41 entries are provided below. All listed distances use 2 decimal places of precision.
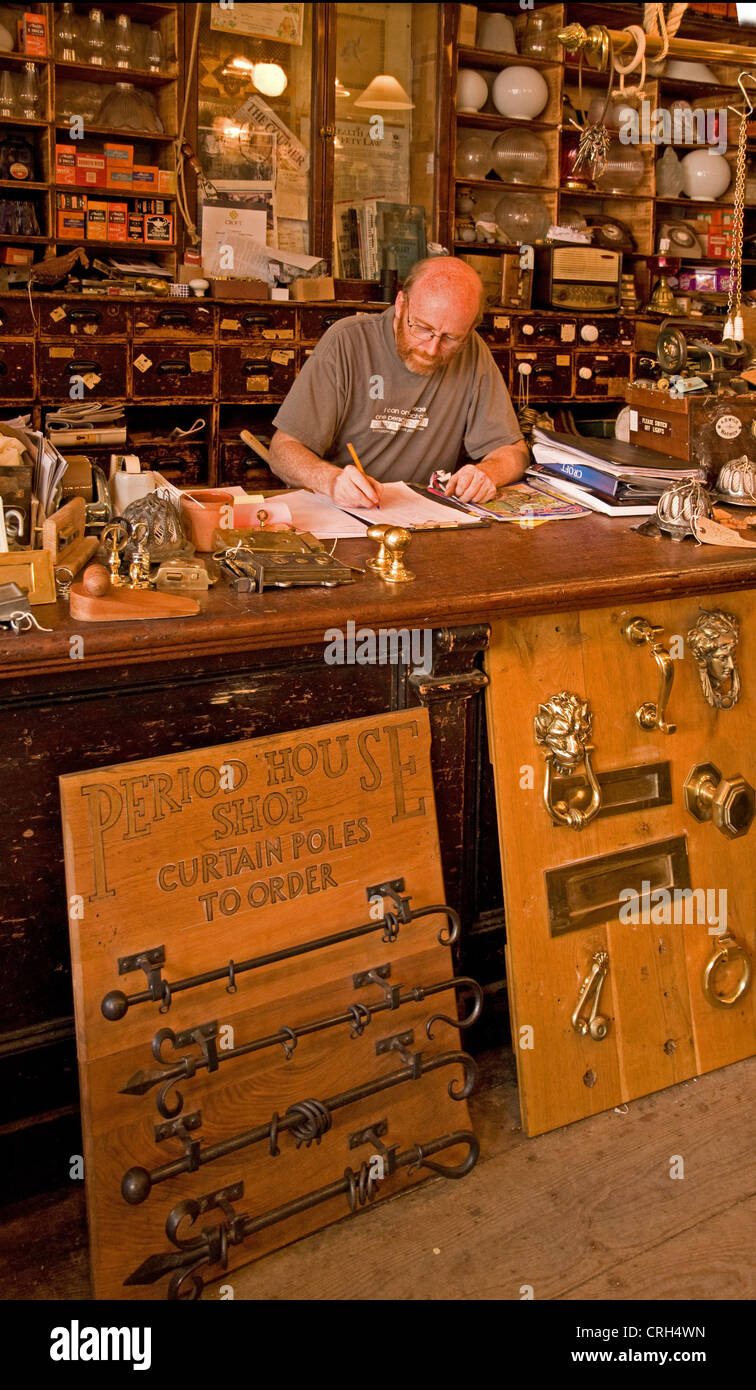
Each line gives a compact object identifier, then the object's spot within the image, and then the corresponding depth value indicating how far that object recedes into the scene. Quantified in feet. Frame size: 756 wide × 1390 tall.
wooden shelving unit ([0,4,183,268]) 13.33
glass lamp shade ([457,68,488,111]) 16.17
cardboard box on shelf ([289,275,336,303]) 14.38
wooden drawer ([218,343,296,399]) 14.06
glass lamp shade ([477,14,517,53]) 16.38
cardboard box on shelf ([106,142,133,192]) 13.92
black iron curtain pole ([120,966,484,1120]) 4.92
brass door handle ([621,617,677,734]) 6.55
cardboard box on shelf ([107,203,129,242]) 14.08
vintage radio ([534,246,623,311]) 16.25
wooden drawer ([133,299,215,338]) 13.38
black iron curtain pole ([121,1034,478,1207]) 4.82
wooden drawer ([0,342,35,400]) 12.64
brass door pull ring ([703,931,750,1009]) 6.95
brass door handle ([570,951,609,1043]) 6.40
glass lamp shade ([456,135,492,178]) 16.58
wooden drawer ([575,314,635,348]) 16.69
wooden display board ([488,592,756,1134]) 6.27
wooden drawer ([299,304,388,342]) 14.49
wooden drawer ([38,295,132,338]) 12.76
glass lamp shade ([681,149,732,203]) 18.26
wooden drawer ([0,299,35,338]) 12.48
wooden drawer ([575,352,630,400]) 16.94
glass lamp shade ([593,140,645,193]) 17.71
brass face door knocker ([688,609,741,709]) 6.67
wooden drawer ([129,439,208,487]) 14.03
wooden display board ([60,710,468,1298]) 4.91
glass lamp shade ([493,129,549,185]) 16.70
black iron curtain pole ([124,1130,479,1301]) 4.92
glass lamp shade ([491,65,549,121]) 16.42
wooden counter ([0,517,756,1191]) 5.01
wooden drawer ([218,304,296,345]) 13.93
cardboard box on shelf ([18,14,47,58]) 13.07
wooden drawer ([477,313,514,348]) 15.81
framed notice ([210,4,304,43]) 14.77
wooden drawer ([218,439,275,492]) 14.40
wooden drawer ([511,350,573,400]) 16.31
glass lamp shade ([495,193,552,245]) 17.01
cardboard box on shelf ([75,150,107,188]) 13.73
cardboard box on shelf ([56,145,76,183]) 13.55
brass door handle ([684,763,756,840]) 6.94
